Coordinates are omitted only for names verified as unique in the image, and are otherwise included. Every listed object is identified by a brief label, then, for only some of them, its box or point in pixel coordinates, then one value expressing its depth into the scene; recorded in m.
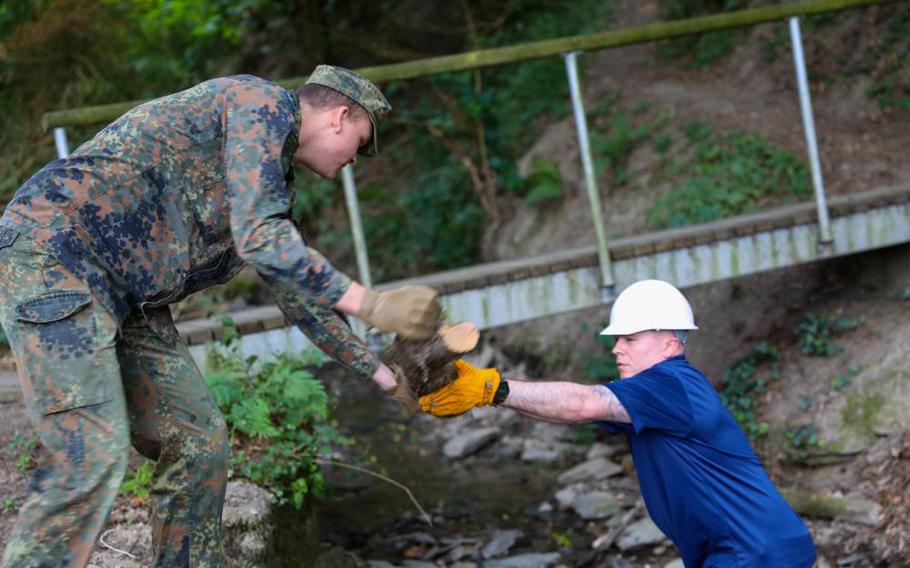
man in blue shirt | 3.29
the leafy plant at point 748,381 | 7.26
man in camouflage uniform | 2.75
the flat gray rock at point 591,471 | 7.28
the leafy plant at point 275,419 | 4.83
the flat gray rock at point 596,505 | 6.61
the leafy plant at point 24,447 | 4.64
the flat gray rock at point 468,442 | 8.16
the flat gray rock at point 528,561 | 5.85
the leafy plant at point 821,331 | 7.37
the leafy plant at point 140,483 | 4.52
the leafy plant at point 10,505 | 4.27
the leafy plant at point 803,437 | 6.62
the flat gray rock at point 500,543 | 6.04
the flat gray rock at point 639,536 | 6.03
